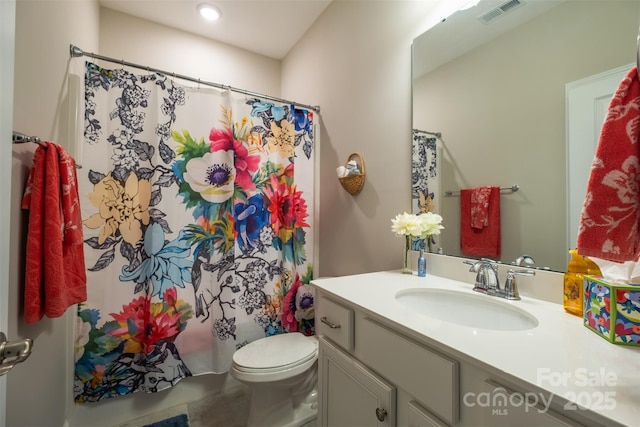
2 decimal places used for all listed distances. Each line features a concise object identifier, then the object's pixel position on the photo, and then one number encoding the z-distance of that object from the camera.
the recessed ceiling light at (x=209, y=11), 1.84
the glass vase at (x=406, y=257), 1.22
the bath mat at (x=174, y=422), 1.49
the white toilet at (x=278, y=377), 1.28
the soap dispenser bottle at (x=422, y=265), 1.16
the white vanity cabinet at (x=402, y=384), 0.48
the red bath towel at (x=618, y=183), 0.45
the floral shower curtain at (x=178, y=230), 1.37
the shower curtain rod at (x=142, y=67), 1.31
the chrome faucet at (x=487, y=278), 0.91
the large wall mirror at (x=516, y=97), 0.78
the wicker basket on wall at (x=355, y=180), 1.55
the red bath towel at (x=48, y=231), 0.91
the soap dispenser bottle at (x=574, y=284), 0.72
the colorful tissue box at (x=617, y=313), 0.54
